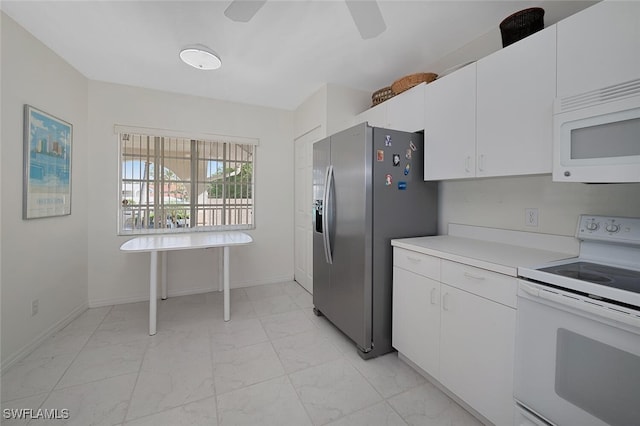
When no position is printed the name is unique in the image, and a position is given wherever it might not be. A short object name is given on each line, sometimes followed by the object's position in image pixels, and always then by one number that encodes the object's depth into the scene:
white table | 2.41
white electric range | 0.95
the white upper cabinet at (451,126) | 1.79
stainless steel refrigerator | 2.01
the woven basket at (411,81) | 2.27
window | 3.22
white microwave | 1.09
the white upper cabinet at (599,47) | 1.12
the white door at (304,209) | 3.48
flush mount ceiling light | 2.10
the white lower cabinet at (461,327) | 1.32
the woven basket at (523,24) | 1.58
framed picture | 2.08
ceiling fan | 1.42
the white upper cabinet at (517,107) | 1.40
